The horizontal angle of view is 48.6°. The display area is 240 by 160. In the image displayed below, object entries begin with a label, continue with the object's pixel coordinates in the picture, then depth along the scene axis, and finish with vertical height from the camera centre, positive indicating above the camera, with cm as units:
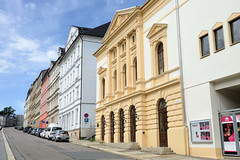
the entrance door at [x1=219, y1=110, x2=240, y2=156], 1348 -44
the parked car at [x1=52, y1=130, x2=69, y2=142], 3125 -129
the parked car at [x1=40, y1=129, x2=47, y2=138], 3833 -122
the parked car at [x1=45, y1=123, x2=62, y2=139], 3488 -61
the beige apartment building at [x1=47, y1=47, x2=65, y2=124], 5538 +762
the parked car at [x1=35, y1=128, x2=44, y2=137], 4368 -100
